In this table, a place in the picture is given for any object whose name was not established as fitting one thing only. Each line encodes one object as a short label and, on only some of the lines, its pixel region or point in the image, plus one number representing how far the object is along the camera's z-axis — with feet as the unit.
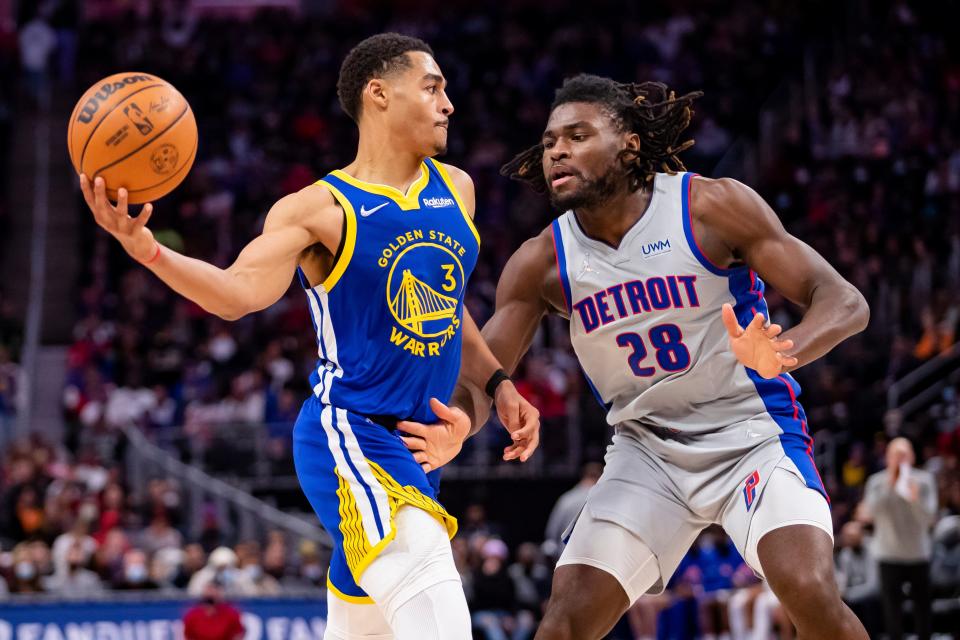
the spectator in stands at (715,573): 43.16
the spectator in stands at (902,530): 37.68
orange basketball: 15.16
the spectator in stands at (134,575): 42.39
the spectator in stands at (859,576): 41.34
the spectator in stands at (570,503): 43.50
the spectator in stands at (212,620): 38.04
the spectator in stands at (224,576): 41.39
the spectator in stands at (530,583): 42.63
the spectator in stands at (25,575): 41.81
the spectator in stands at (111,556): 43.45
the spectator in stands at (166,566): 43.04
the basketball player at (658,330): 17.93
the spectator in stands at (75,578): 42.19
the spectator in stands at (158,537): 45.70
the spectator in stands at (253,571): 42.00
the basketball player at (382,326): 15.75
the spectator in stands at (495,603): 41.84
